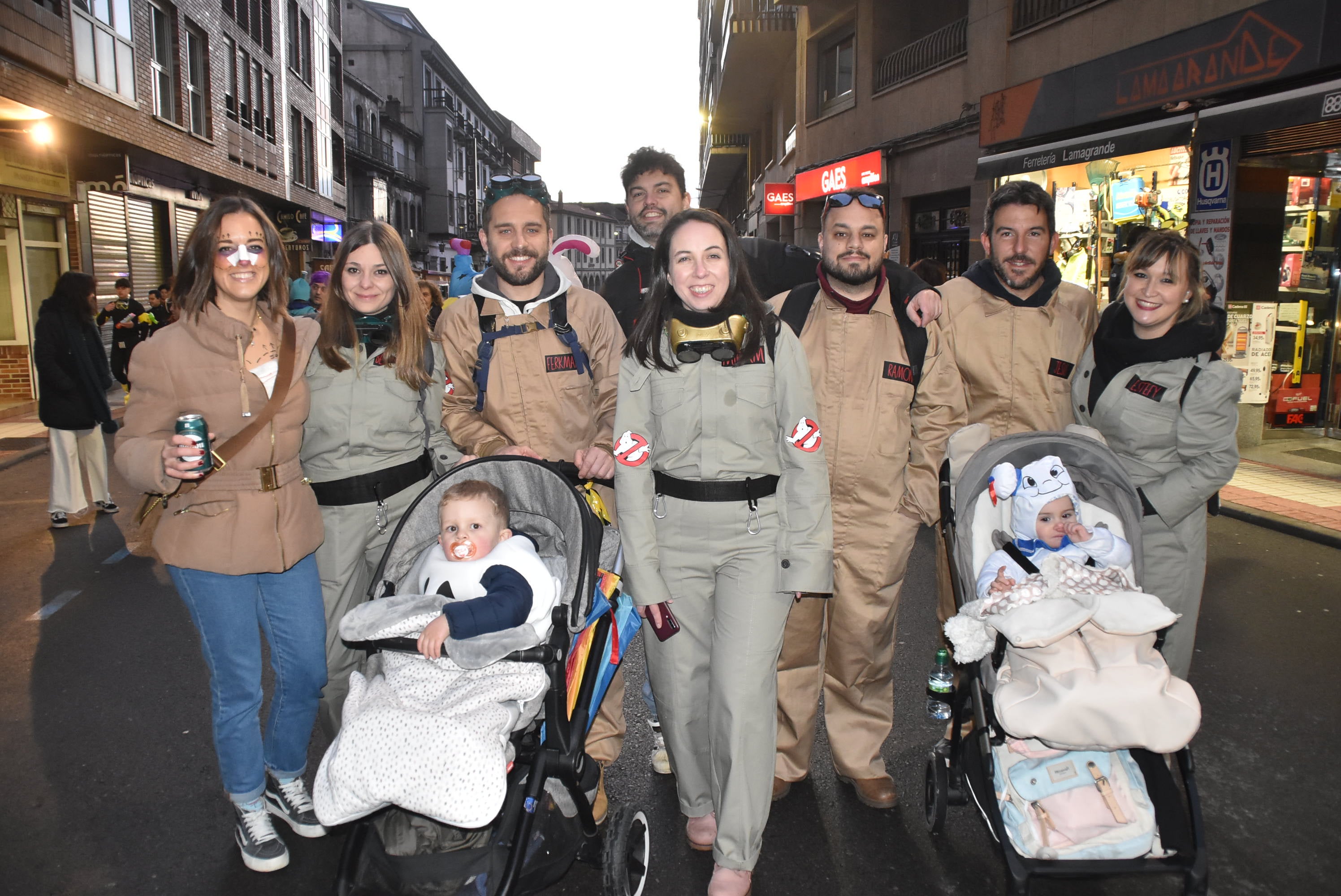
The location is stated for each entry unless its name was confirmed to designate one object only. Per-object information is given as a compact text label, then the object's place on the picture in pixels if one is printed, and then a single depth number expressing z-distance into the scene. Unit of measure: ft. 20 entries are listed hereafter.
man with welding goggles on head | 11.73
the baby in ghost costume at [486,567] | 8.25
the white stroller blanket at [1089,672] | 8.02
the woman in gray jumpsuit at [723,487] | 9.64
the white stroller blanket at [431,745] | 7.00
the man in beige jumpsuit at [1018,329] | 12.14
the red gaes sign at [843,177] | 55.62
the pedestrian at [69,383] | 25.04
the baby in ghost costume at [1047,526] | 9.87
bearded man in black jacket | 14.58
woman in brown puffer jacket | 9.53
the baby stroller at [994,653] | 8.41
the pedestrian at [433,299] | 27.96
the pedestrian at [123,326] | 40.91
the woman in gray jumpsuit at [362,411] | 10.80
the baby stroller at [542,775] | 7.32
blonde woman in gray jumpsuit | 11.00
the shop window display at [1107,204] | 33.32
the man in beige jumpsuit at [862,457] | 11.21
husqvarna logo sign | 30.32
